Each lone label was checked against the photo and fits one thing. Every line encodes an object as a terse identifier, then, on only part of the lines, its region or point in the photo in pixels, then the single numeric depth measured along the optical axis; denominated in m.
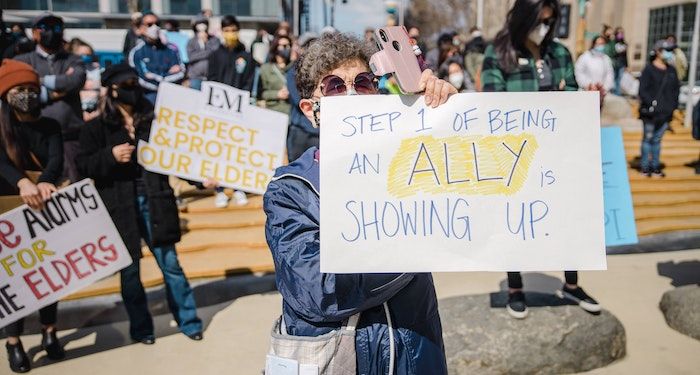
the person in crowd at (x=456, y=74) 8.84
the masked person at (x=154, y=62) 7.29
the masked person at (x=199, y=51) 8.19
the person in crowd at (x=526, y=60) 3.79
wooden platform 5.77
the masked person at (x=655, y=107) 8.55
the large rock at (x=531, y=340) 3.61
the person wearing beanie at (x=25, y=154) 3.87
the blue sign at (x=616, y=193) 4.21
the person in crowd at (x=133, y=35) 8.62
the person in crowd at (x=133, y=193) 4.05
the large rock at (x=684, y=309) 4.22
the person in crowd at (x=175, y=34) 11.09
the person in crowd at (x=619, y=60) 14.18
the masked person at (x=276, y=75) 7.38
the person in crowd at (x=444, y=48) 9.70
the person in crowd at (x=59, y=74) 5.76
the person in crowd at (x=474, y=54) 10.64
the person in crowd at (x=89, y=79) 8.50
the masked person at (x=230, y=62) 7.36
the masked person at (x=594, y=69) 9.95
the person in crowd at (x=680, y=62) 13.84
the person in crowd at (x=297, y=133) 5.41
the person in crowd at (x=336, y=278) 1.50
